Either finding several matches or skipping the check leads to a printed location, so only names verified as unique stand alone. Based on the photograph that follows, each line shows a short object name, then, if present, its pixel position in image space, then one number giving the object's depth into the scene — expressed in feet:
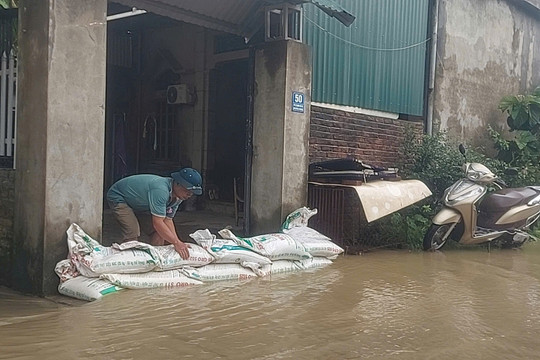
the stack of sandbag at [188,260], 15.49
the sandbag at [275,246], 19.12
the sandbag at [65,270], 15.53
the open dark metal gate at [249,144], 24.29
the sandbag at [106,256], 15.48
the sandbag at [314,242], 21.40
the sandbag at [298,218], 22.50
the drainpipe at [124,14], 30.09
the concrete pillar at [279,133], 23.34
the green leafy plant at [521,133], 36.35
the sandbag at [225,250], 18.09
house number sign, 23.66
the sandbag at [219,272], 17.49
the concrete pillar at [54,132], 15.49
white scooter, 24.94
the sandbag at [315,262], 20.89
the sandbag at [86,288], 15.01
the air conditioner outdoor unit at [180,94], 33.09
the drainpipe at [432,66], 33.63
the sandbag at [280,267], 19.30
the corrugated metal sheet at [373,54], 26.91
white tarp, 23.02
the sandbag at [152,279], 15.71
